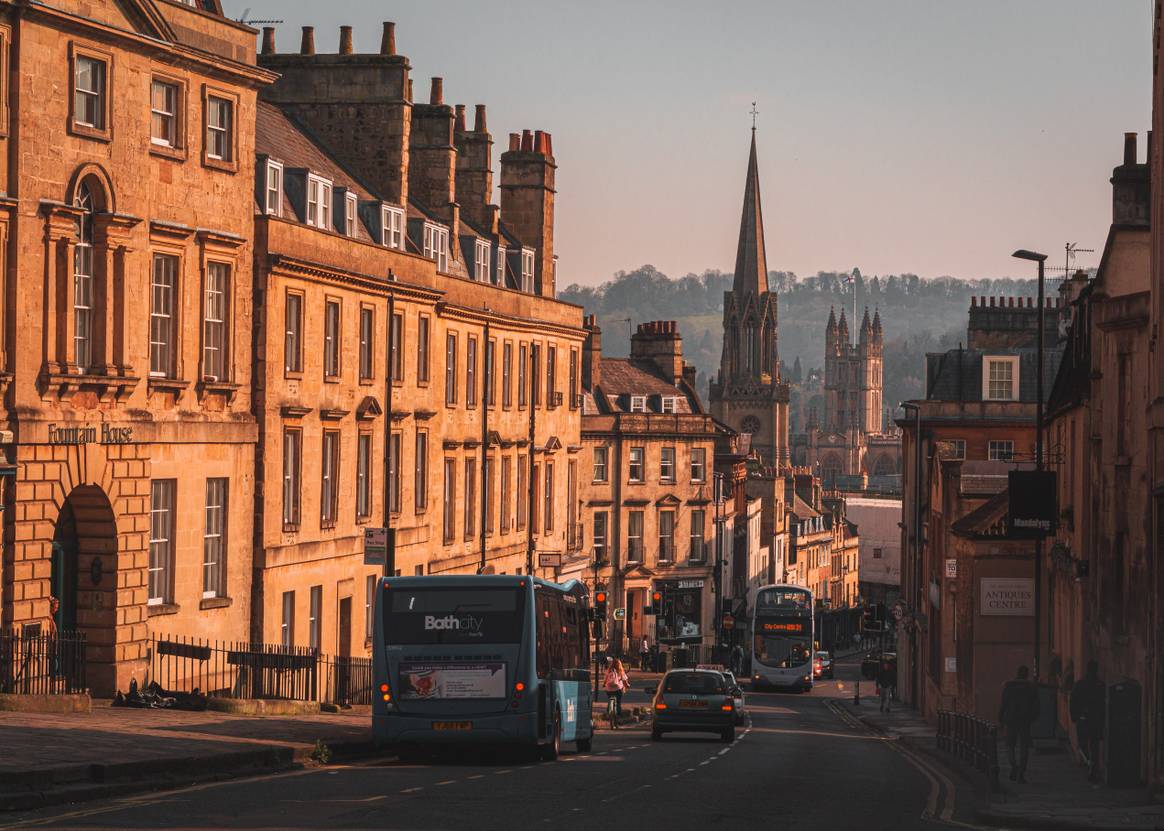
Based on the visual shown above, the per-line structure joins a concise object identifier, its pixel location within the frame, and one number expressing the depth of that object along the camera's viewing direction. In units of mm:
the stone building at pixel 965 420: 68625
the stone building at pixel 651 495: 91562
